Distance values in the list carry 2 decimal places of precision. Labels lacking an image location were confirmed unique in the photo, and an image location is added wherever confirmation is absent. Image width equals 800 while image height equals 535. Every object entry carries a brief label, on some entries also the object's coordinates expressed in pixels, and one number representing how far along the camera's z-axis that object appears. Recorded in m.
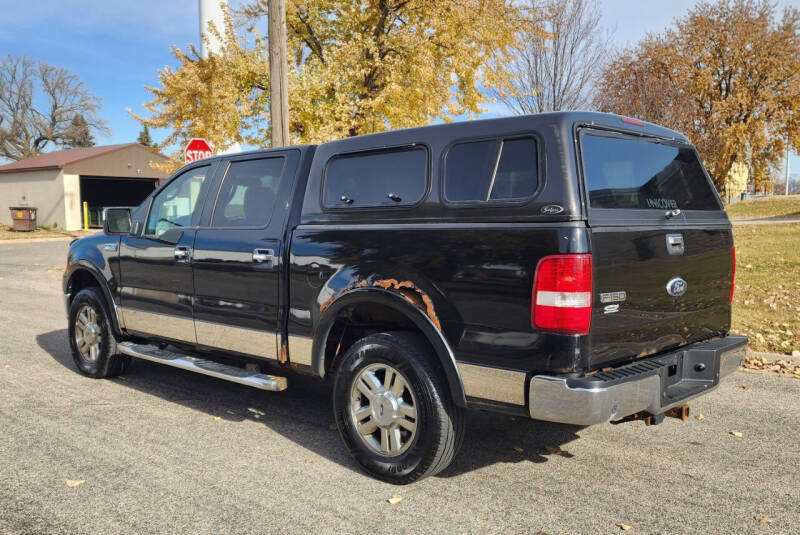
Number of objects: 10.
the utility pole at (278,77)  11.04
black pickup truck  3.40
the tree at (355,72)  14.41
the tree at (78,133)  72.25
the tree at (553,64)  15.23
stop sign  11.54
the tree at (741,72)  25.56
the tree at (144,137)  84.60
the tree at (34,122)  68.50
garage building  37.34
